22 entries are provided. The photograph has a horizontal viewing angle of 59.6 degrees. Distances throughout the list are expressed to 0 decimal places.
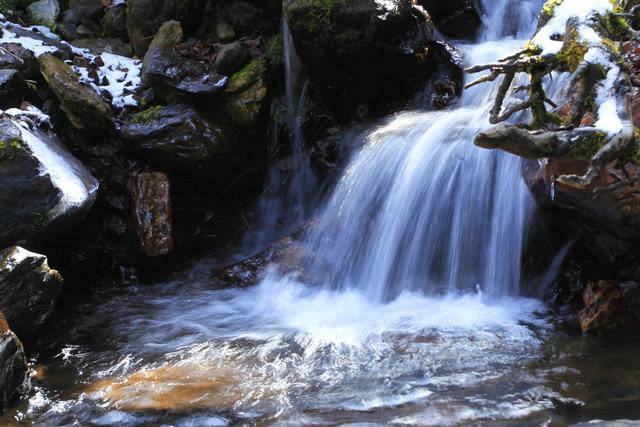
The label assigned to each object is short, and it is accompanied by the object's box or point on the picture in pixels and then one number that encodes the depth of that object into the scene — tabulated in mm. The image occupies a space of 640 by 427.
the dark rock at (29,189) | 4934
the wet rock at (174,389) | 3486
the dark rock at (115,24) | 8492
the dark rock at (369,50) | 6727
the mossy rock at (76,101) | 6570
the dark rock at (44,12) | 8227
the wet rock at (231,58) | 7246
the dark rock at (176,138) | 6668
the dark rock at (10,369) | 3646
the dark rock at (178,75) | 6848
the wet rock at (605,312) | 4079
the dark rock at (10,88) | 6207
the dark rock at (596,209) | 3943
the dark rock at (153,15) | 8047
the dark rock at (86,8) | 8481
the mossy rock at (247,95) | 7043
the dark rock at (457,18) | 8617
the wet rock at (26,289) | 4449
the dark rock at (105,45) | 8148
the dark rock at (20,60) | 6664
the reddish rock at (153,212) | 6594
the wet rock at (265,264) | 6047
